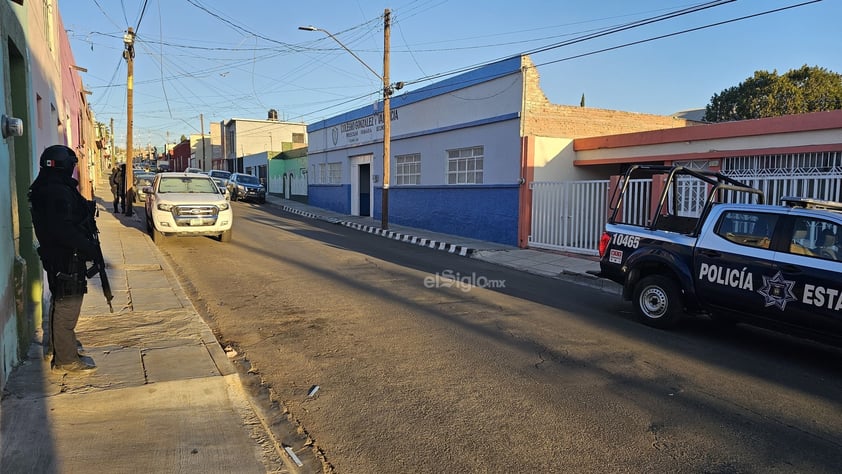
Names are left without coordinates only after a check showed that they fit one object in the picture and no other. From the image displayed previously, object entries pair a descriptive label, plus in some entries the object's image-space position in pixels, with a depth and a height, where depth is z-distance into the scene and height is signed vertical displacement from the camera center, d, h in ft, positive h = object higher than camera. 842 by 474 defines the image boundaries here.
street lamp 59.47 +9.10
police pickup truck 17.88 -2.43
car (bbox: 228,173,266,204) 105.50 +0.56
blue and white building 50.11 +5.04
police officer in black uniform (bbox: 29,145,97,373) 14.42 -1.43
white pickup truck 42.24 -1.39
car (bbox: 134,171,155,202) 88.83 +1.47
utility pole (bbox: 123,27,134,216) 65.31 +9.71
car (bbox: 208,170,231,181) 117.76 +3.56
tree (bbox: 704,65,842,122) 105.09 +20.87
